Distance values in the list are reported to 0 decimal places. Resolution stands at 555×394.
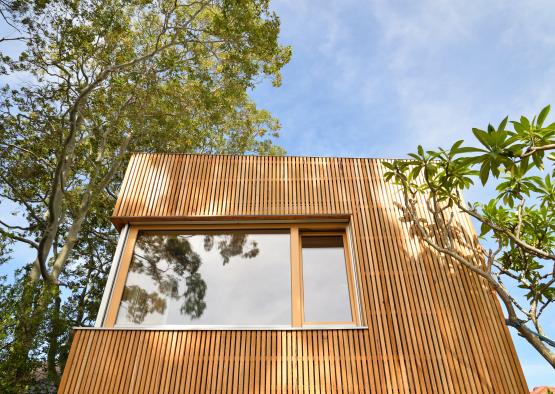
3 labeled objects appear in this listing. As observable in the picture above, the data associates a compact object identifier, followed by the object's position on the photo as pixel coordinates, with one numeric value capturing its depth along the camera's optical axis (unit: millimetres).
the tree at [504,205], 3609
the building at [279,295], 3812
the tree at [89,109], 9688
